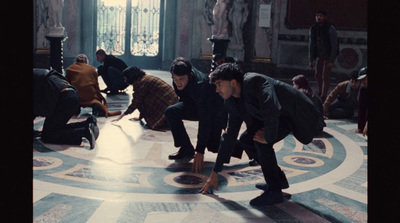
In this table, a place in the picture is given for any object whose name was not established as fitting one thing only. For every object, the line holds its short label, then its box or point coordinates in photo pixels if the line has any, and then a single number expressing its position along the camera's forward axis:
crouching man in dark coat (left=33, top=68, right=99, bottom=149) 4.22
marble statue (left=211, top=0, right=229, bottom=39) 9.12
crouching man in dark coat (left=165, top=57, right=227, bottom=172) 3.37
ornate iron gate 12.92
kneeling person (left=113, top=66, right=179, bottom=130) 5.26
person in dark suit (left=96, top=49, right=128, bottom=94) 8.02
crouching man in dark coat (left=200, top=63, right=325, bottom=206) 2.54
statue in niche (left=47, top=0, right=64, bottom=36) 9.17
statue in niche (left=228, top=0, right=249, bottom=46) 9.87
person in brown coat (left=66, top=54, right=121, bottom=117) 5.71
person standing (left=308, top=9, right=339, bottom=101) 7.02
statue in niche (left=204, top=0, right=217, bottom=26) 10.80
